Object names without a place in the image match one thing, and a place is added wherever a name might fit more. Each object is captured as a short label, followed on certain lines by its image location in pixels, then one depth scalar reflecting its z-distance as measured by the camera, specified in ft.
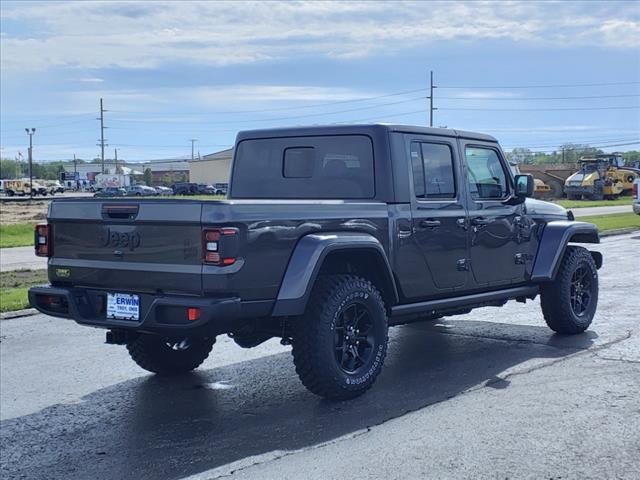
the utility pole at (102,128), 297.74
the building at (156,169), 452.55
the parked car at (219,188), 225.27
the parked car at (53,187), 298.64
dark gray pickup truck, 17.89
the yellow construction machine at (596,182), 175.32
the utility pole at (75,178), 371.23
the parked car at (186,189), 205.05
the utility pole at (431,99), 245.86
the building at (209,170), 316.93
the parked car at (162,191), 239.17
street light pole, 268.82
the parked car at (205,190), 206.58
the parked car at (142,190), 216.76
